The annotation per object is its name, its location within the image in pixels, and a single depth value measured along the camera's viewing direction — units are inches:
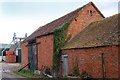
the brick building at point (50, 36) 577.3
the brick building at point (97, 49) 352.2
